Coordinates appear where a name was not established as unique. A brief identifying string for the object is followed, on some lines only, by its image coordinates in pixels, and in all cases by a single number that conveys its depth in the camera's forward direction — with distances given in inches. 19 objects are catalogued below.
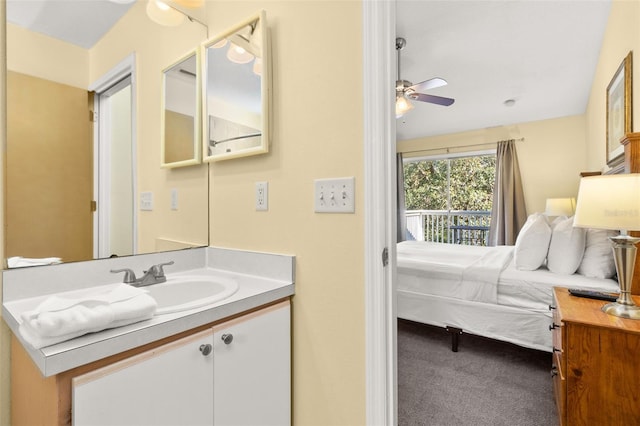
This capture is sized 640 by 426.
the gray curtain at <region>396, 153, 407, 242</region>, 230.8
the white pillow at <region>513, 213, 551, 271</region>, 89.0
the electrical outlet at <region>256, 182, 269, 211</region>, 50.0
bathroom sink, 45.8
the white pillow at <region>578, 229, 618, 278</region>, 79.0
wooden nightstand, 46.8
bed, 79.5
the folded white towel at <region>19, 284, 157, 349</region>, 25.7
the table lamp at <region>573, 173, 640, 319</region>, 48.0
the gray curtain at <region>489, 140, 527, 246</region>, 189.6
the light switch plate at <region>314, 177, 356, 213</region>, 41.1
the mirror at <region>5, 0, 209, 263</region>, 39.8
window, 216.2
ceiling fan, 103.7
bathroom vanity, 26.5
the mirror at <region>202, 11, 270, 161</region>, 48.9
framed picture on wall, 77.8
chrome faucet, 45.7
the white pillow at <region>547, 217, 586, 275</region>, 82.9
